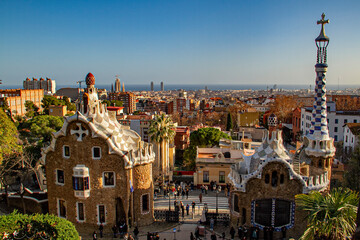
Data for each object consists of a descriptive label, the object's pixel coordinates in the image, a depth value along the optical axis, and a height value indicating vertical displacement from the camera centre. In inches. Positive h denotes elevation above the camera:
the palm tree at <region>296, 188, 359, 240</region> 569.6 -237.4
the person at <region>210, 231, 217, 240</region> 905.4 -430.6
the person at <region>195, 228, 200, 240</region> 966.8 -453.0
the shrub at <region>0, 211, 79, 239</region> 722.2 -327.0
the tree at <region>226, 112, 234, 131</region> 3144.7 -369.2
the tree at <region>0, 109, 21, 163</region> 1240.8 -201.9
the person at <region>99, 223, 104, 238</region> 977.8 -439.1
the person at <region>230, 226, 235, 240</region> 937.5 -433.1
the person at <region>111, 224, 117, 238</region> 978.1 -444.2
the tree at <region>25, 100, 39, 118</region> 3153.1 -249.3
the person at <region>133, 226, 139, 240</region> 968.9 -443.5
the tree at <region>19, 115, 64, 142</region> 2023.9 -265.1
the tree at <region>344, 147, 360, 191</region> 1214.3 -345.6
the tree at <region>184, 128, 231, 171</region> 1988.2 -318.1
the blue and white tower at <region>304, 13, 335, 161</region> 1044.5 -97.3
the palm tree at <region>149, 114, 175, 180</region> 1550.2 -226.4
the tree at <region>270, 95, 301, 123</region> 3570.4 -248.5
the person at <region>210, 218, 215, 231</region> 1005.1 -436.6
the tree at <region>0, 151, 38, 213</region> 1399.5 -402.7
